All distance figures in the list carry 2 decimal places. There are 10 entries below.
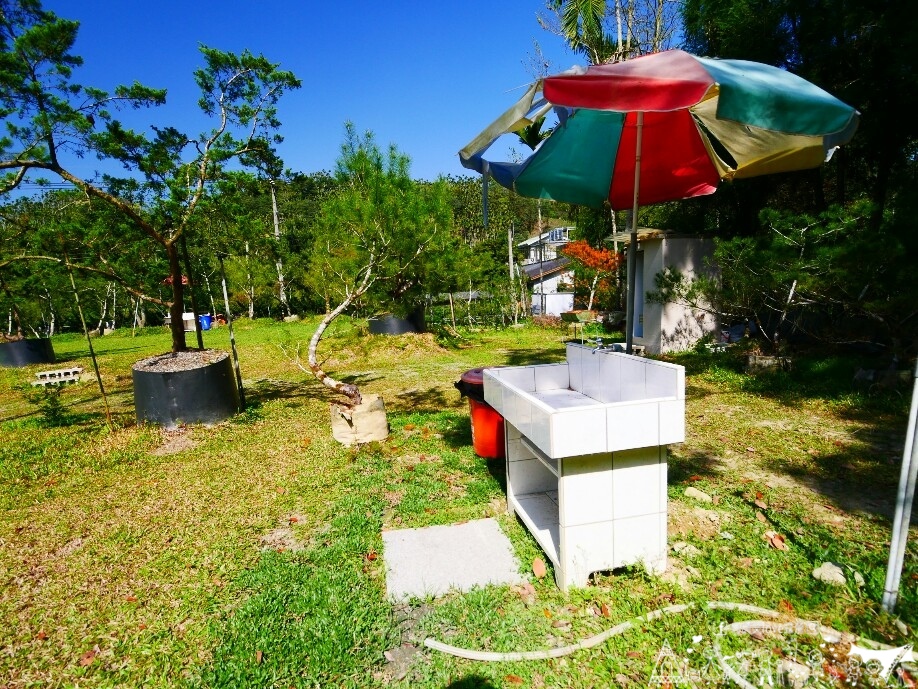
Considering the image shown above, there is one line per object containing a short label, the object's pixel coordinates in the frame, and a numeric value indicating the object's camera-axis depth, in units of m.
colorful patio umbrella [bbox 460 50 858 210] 1.89
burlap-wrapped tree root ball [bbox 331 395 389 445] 5.07
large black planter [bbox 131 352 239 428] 5.45
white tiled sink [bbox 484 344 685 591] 2.23
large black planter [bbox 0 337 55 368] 11.22
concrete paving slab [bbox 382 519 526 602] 2.63
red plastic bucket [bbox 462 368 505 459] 4.20
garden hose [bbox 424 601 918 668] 2.05
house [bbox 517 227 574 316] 22.17
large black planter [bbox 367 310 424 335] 13.09
